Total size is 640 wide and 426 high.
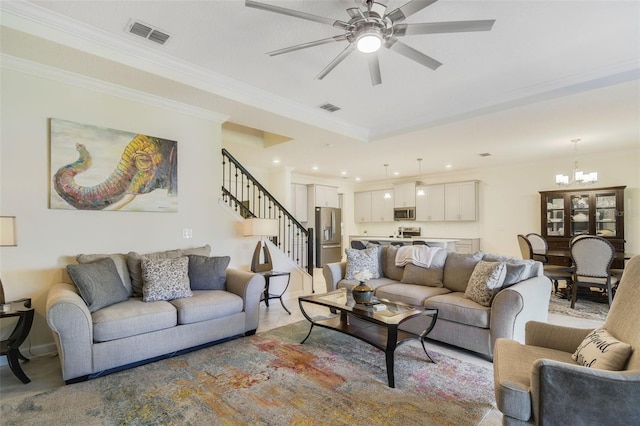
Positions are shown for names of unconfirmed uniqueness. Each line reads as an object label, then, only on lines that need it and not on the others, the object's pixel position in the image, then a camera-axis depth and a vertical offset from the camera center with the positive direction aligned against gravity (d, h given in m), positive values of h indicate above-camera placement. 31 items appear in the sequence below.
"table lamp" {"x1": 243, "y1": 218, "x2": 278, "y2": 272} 4.29 -0.26
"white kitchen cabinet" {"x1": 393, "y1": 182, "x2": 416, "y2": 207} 8.95 +0.54
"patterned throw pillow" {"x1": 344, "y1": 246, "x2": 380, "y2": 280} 4.29 -0.67
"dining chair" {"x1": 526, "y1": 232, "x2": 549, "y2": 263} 5.76 -0.60
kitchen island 7.18 -0.69
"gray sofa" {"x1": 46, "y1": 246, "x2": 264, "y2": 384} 2.39 -0.89
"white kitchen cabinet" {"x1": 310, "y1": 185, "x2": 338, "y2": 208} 8.93 +0.54
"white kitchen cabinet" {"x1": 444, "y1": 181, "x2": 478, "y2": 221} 7.87 +0.30
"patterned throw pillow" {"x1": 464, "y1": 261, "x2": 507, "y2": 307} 2.92 -0.67
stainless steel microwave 8.95 +0.00
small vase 3.00 -0.79
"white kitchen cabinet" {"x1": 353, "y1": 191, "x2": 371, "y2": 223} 10.10 +0.21
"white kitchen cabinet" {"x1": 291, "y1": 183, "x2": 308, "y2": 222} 8.67 +0.34
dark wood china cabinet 5.88 -0.08
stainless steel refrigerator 8.73 -0.63
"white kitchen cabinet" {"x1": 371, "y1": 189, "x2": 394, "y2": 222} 9.52 +0.22
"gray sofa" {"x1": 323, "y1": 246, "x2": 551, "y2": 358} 2.75 -0.89
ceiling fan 2.04 +1.31
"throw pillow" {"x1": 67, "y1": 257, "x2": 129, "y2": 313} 2.65 -0.60
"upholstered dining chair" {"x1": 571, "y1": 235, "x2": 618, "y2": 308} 4.32 -0.74
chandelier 5.36 +0.59
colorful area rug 2.01 -1.31
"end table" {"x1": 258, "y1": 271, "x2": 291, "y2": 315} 4.39 -1.04
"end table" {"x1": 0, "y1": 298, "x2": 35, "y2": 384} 2.39 -0.95
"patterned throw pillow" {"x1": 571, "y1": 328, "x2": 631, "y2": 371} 1.46 -0.71
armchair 1.26 -0.79
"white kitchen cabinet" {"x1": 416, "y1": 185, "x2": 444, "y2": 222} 8.40 +0.24
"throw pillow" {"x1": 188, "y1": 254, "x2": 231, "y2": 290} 3.53 -0.66
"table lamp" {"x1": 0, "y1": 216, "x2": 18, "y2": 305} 2.48 -0.12
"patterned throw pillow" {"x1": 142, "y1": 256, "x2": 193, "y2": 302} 3.04 -0.65
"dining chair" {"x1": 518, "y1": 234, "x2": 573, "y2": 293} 4.92 -0.94
